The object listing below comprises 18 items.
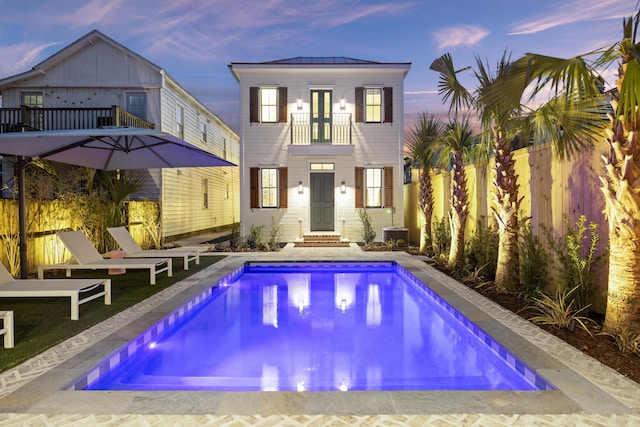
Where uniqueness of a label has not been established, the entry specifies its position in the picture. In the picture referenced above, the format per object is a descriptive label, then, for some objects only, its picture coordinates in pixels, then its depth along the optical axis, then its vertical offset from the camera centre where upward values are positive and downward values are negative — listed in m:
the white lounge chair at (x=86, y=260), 6.51 -0.83
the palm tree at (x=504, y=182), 5.60 +0.45
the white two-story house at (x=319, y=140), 13.87 +2.66
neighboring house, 13.85 +4.70
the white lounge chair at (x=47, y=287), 4.29 -0.86
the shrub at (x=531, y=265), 5.33 -0.76
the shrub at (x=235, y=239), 12.08 -0.82
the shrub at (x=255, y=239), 12.35 -0.87
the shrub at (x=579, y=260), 4.24 -0.56
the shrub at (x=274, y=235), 12.53 -0.77
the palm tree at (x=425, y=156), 9.82 +1.51
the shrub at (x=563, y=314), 4.08 -1.14
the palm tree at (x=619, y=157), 3.29 +0.49
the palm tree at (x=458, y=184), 7.87 +0.59
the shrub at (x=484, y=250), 6.88 -0.71
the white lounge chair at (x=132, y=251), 8.12 -0.78
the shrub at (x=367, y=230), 13.04 -0.60
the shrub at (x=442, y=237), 9.65 -0.65
